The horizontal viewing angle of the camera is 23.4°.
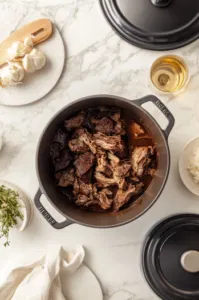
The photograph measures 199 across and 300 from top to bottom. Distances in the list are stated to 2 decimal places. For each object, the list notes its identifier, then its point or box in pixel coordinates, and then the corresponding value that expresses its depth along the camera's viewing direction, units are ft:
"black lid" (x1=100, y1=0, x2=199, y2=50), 4.99
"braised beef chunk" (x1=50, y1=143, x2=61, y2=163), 4.91
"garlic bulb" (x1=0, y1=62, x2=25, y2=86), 4.87
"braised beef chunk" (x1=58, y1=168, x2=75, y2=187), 4.91
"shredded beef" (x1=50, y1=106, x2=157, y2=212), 4.87
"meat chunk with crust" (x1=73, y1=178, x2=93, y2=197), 4.90
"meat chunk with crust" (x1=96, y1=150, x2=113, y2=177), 4.92
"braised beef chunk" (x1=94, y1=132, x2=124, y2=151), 4.83
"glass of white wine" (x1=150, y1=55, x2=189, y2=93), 5.01
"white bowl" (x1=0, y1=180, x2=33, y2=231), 4.94
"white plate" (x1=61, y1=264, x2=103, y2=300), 5.12
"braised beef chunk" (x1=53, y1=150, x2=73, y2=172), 4.91
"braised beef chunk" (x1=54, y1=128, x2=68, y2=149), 4.89
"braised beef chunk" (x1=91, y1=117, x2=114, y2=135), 4.86
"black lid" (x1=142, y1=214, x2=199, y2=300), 5.05
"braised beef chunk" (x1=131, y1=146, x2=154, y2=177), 4.84
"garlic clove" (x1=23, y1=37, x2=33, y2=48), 4.92
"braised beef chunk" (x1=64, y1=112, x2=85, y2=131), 4.88
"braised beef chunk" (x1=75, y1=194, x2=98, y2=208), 4.92
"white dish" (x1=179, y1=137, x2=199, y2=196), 4.93
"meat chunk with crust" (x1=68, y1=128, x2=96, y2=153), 4.86
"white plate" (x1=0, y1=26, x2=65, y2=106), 5.04
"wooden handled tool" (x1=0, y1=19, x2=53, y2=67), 4.99
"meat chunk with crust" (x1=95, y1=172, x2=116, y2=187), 4.92
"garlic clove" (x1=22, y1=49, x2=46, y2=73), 4.87
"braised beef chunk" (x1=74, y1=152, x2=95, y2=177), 4.85
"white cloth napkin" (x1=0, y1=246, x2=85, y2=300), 4.89
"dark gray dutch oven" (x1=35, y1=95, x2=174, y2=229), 4.55
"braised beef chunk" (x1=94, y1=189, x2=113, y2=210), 4.92
